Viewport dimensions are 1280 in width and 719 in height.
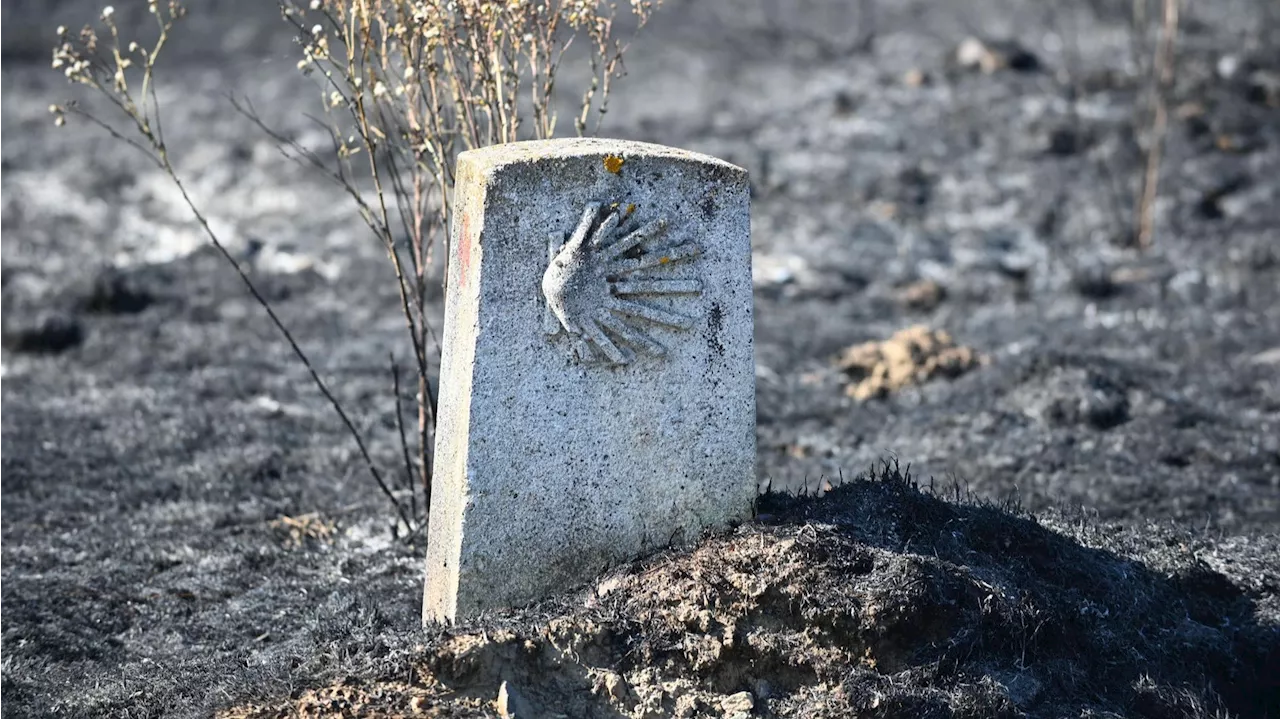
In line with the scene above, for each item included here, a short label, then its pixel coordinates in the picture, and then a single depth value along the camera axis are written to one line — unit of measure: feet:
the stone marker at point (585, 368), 29.32
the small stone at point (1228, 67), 95.09
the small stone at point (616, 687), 27.40
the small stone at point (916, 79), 99.71
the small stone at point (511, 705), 26.32
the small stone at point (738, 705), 27.50
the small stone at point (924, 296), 71.97
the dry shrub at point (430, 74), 35.70
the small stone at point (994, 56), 100.27
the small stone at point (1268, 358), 59.16
